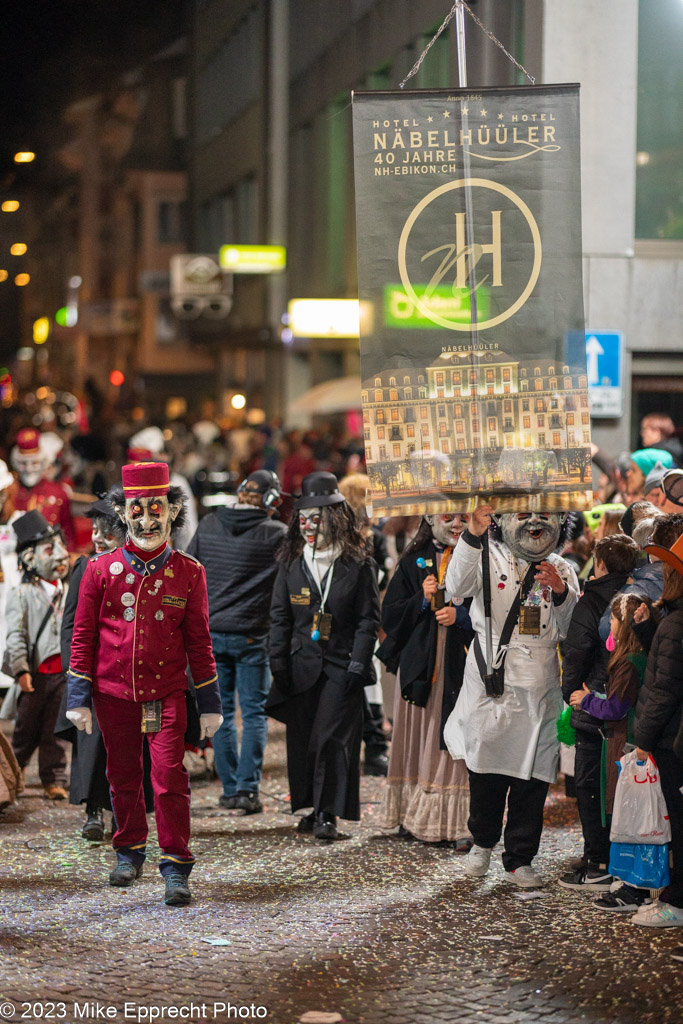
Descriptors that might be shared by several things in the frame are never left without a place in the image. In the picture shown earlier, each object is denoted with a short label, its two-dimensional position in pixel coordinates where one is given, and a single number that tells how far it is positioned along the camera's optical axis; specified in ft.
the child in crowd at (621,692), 43.93
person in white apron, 46.21
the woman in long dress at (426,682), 51.75
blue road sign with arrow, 91.35
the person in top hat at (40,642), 59.47
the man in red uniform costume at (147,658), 45.29
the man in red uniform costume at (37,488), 81.61
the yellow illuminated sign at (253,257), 191.52
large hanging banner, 42.93
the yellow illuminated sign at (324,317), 168.96
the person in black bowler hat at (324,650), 53.83
